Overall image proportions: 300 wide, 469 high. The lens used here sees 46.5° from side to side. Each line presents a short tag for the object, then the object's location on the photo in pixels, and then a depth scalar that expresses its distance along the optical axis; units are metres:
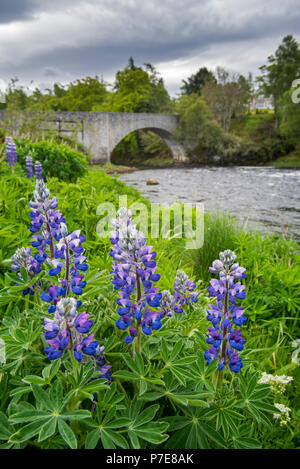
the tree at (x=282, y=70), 32.53
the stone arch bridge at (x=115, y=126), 25.58
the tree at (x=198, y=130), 28.70
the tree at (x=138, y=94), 36.00
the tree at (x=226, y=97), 33.16
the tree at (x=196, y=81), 42.77
